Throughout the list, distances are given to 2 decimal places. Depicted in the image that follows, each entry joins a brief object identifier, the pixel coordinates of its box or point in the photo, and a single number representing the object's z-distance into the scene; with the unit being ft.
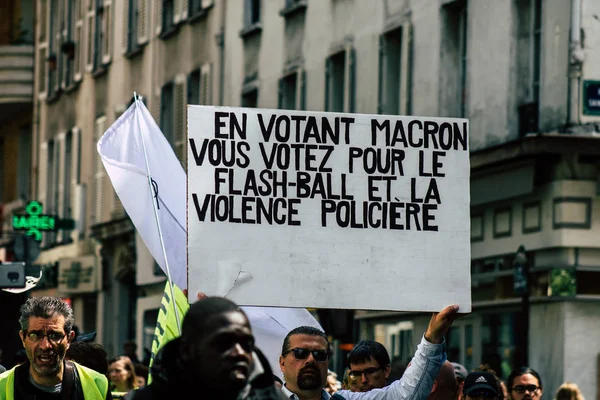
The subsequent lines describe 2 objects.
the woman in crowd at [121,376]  49.08
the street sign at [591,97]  67.62
